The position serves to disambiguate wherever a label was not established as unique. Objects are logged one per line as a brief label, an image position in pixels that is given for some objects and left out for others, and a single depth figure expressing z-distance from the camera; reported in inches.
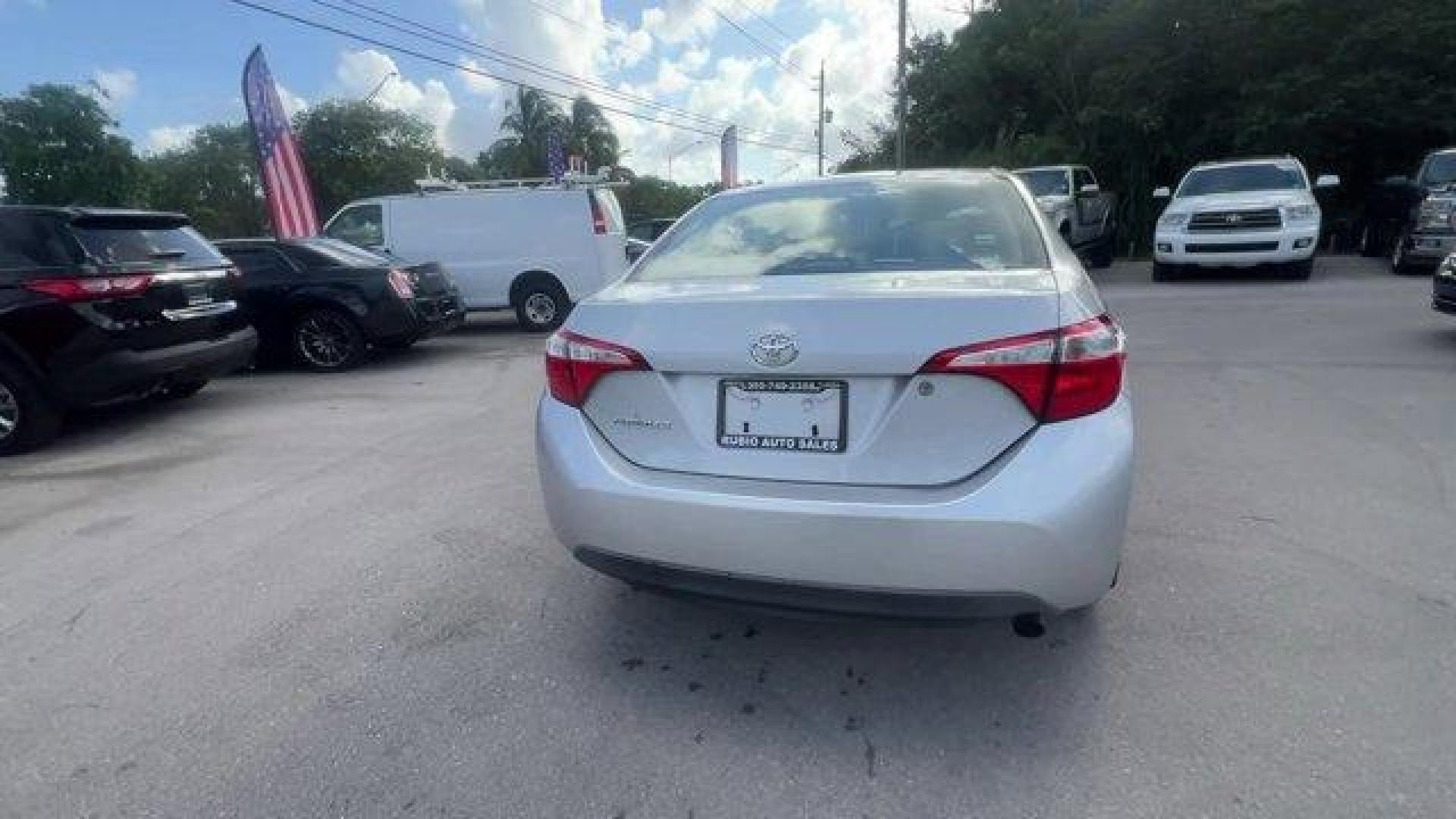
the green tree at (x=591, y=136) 1867.6
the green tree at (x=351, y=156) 1777.8
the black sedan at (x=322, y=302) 335.0
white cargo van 442.3
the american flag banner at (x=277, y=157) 587.8
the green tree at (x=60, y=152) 1582.2
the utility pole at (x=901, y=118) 975.6
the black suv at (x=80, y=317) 218.1
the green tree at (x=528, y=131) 1796.3
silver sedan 82.5
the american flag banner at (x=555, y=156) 992.9
